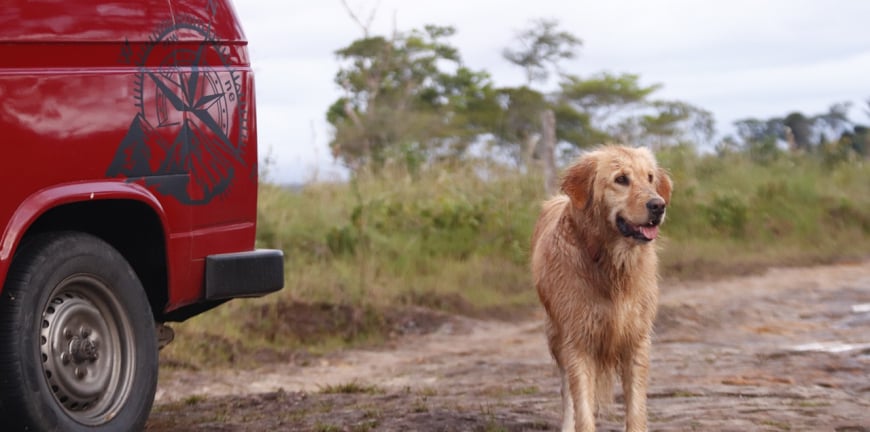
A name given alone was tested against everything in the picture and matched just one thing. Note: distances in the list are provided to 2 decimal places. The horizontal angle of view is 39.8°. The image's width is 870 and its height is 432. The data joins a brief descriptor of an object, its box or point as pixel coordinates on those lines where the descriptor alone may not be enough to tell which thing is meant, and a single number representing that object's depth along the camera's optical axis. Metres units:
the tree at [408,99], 39.19
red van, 4.81
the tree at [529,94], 43.91
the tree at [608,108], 46.75
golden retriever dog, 5.89
